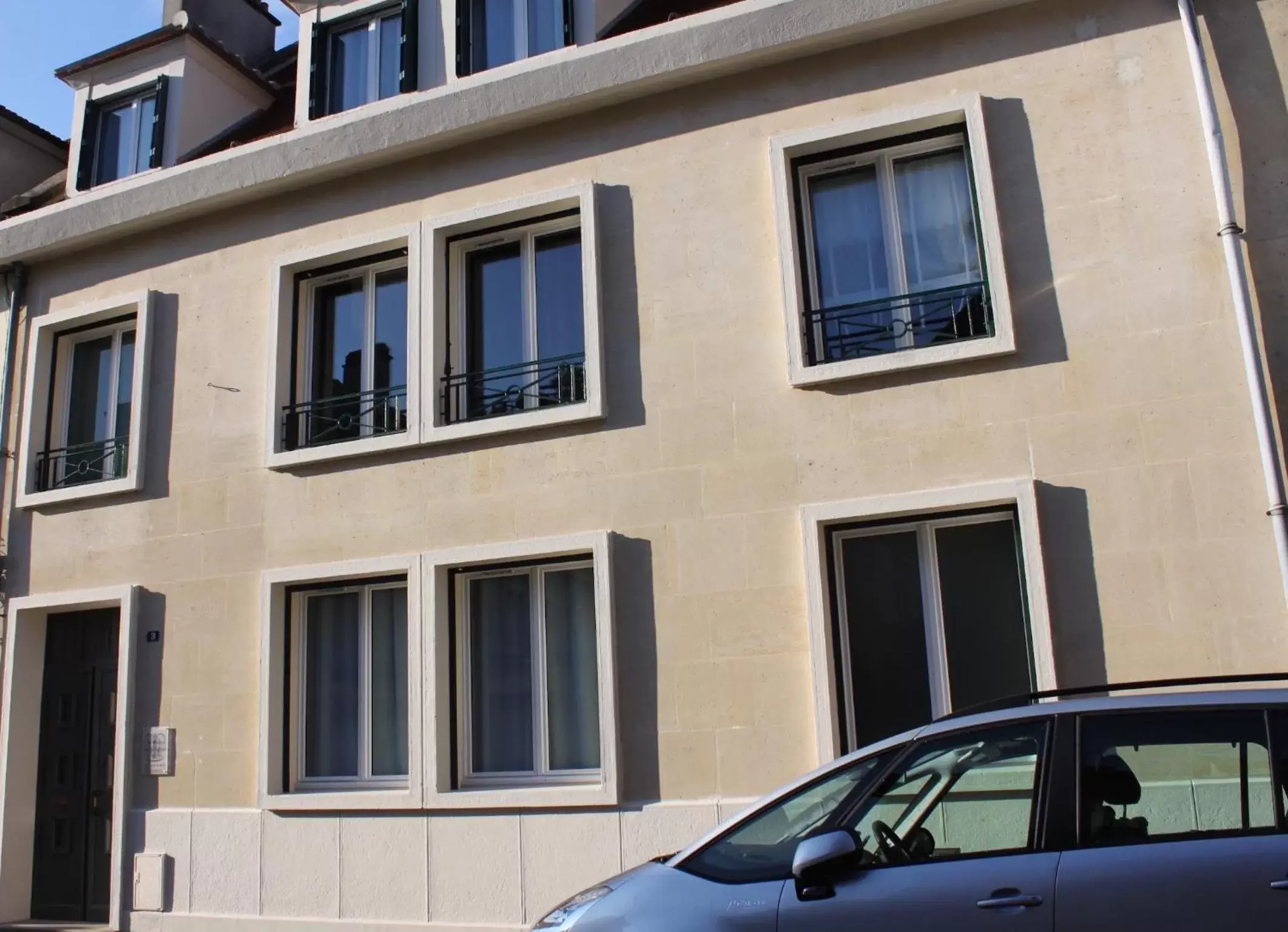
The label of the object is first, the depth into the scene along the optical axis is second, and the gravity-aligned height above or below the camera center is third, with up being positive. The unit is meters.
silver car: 3.77 -0.49
